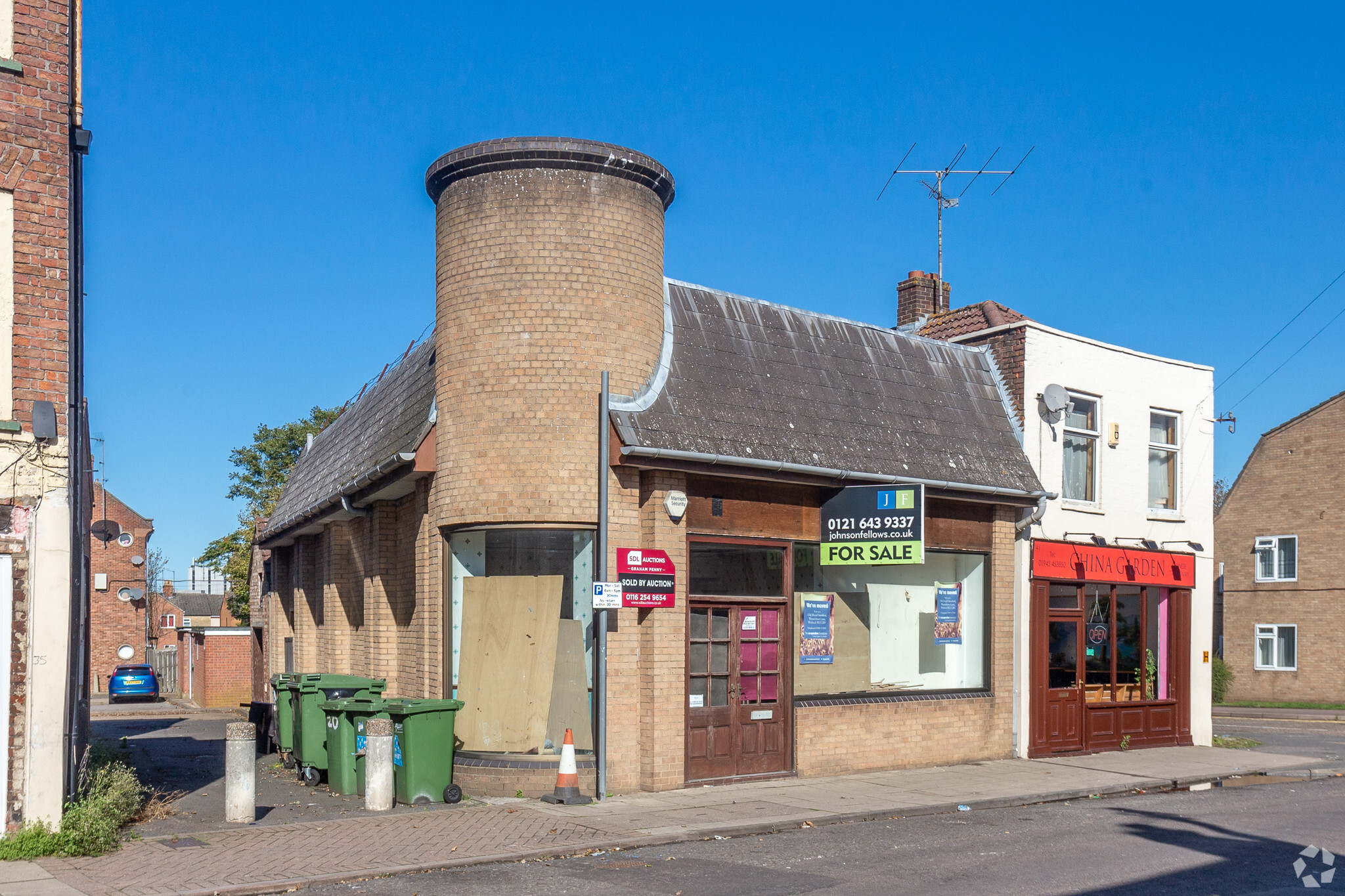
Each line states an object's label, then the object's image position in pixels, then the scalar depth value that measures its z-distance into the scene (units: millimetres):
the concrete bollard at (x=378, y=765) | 11844
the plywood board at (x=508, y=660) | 13141
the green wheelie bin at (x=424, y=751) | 12086
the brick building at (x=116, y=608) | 48969
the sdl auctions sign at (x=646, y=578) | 12844
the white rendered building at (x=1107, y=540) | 17453
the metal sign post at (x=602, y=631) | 12633
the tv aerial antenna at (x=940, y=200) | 22750
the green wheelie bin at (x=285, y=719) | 15641
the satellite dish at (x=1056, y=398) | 17609
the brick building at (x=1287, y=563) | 33094
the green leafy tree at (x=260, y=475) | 50406
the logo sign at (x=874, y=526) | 14156
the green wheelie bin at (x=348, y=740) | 12773
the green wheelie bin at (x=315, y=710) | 14016
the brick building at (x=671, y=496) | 13305
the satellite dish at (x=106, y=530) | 27334
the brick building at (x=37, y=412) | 9984
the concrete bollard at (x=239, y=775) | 11266
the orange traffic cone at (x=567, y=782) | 12250
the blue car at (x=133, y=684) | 38000
